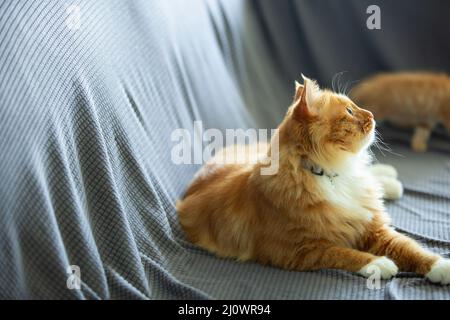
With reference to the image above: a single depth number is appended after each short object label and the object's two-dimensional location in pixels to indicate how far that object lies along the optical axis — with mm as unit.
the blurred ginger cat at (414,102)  2480
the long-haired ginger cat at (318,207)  1560
